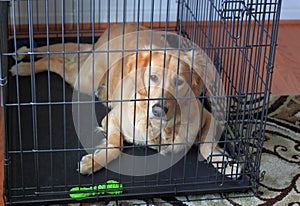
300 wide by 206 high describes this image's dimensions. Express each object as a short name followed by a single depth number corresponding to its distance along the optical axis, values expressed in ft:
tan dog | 6.66
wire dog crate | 6.31
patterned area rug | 6.56
